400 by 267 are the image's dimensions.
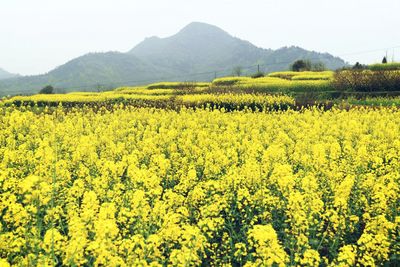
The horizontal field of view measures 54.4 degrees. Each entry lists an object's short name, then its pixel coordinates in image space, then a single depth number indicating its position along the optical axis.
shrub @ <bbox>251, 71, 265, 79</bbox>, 49.14
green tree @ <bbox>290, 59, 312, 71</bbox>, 53.36
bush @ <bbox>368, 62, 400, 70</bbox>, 37.61
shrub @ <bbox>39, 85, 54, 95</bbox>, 46.27
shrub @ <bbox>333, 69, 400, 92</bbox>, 28.02
